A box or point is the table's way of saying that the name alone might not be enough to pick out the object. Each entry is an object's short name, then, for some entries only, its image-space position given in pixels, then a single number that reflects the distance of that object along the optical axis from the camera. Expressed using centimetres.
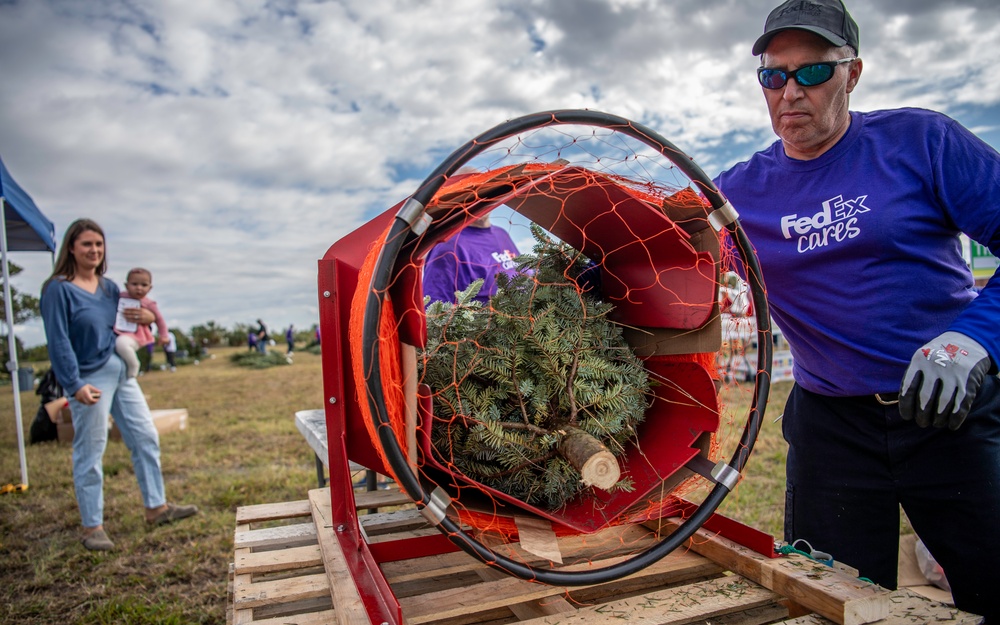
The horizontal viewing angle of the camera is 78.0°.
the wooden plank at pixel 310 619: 151
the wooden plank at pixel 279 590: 165
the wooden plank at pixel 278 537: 208
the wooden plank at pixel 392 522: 224
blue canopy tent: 534
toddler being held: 431
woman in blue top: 398
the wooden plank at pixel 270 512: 231
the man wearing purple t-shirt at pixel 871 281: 191
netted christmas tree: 168
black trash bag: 707
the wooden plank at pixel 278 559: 185
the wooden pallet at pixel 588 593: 151
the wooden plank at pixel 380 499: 232
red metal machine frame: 176
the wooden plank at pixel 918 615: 148
